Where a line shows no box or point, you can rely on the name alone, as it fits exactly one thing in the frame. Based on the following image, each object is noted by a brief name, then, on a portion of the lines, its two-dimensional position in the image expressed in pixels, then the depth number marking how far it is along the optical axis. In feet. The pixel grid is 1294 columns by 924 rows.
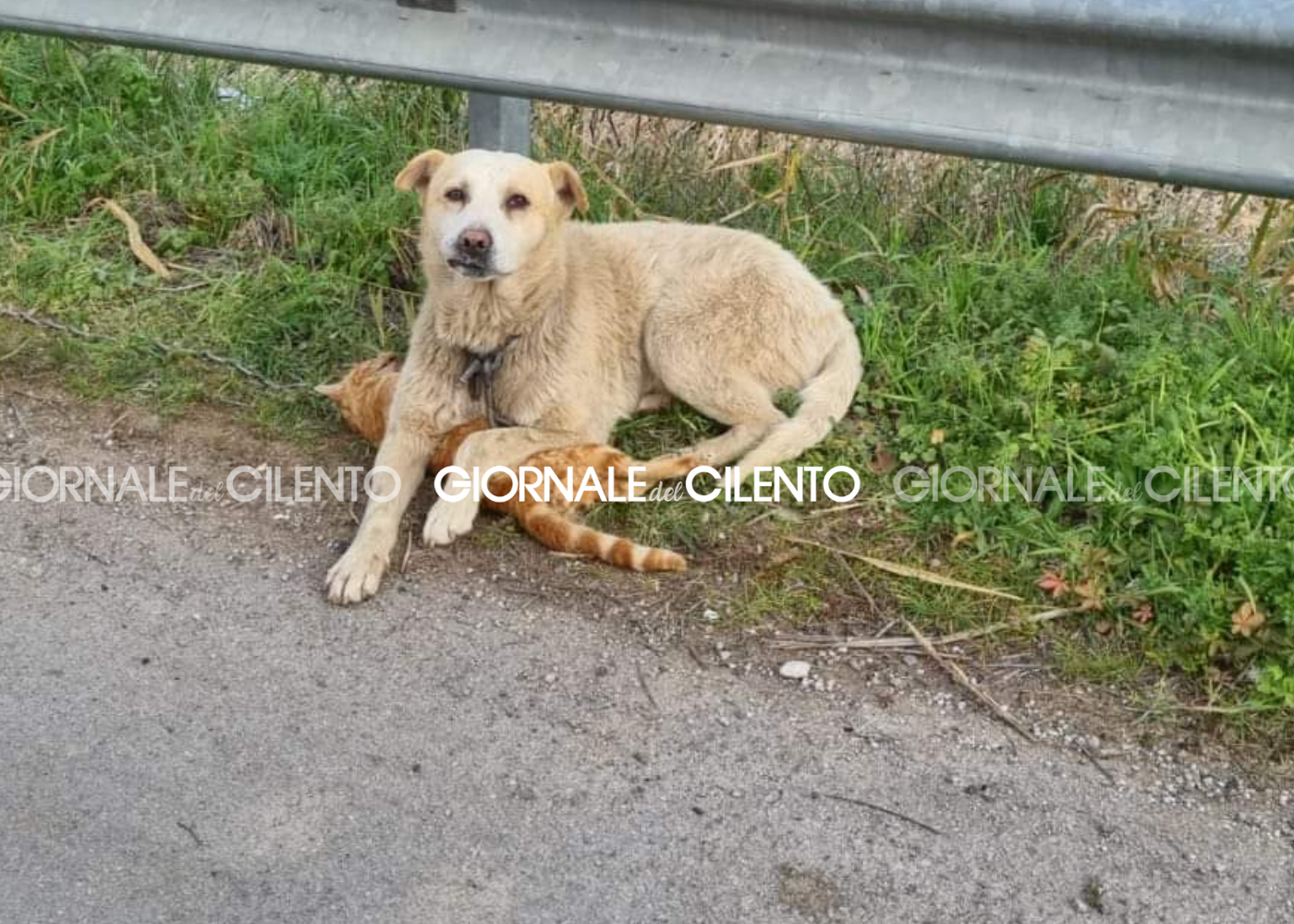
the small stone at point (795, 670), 10.72
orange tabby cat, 11.94
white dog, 13.58
